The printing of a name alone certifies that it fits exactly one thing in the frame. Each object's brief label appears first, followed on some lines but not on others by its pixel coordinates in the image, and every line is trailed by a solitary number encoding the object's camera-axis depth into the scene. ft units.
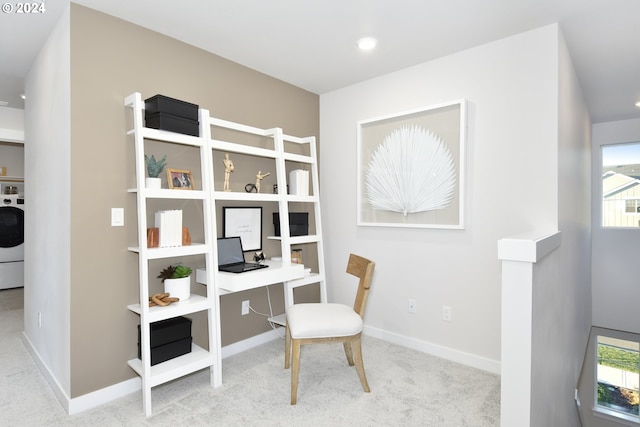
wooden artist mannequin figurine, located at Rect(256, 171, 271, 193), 9.97
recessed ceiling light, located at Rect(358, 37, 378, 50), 8.45
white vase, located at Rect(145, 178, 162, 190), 7.23
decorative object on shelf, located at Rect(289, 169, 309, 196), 10.42
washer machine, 17.25
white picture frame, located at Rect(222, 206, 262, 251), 9.58
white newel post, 4.61
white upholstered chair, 7.22
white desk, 8.00
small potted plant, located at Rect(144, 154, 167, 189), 7.24
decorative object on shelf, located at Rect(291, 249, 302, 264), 10.36
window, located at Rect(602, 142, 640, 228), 15.15
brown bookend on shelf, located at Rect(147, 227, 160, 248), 7.36
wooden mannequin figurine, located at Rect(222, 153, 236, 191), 8.93
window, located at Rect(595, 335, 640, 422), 10.34
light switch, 7.38
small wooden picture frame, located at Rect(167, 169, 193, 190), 7.83
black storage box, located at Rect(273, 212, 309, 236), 10.46
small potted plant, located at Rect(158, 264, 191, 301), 7.73
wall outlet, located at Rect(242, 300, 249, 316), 9.99
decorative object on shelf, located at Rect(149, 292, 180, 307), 7.34
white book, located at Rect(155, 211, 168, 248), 7.33
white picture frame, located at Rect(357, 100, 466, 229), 9.27
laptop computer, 8.72
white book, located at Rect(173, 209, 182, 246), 7.51
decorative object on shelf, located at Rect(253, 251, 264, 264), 9.82
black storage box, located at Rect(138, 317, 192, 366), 7.34
